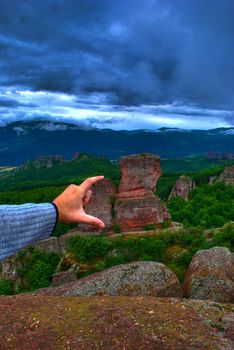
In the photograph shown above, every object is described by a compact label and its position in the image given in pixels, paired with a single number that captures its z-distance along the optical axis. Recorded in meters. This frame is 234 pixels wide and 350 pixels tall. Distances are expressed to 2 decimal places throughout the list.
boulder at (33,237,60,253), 48.28
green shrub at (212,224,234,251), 44.24
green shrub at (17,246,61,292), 42.94
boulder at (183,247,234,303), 27.97
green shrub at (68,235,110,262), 43.72
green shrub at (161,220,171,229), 55.74
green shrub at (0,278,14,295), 44.00
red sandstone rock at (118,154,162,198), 58.75
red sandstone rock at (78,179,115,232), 57.72
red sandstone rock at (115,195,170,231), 55.97
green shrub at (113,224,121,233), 54.93
